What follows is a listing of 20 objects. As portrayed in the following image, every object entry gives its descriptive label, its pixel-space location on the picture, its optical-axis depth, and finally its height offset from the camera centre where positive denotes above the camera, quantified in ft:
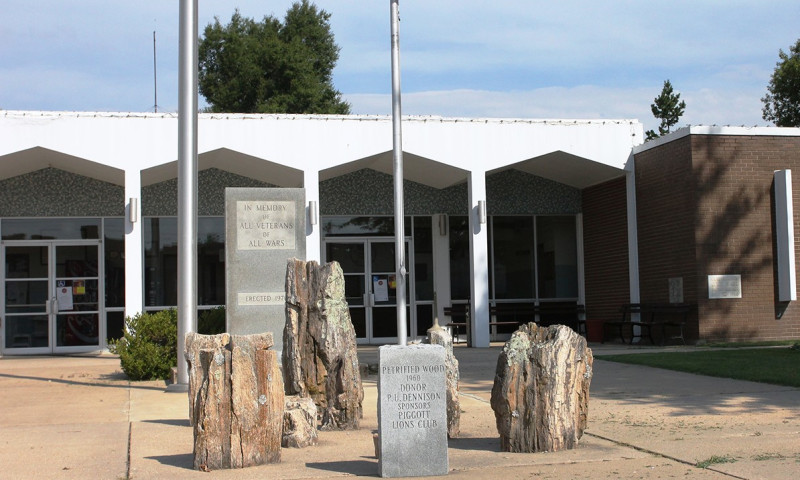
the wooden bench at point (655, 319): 65.57 -2.33
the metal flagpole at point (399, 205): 58.65 +5.49
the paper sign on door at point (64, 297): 72.43 +0.06
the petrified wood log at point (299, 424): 27.76 -3.92
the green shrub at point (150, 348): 47.98 -2.68
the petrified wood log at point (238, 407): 23.91 -2.88
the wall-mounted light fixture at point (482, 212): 68.74 +5.71
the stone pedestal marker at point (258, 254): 46.50 +2.02
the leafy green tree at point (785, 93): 133.69 +28.10
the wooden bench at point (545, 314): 78.54 -2.09
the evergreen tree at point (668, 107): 179.11 +34.40
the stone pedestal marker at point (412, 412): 23.13 -3.00
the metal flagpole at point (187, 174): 43.27 +5.67
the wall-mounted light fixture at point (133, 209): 64.44 +6.03
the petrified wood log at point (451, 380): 29.12 -2.80
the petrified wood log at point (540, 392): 25.35 -2.80
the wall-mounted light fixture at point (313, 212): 67.10 +5.80
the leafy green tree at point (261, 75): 156.87 +37.28
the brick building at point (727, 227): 64.03 +4.07
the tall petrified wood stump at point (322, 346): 30.94 -1.78
